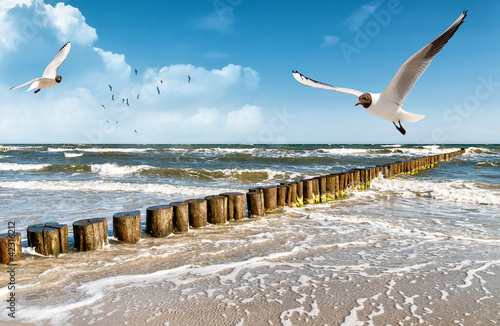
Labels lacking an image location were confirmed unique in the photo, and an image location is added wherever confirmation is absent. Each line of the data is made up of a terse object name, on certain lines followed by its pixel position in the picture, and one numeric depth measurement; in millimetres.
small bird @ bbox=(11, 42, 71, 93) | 2928
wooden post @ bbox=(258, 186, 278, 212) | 6613
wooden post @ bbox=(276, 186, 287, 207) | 6965
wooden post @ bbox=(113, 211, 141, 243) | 4574
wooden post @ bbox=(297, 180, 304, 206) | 7340
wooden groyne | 4020
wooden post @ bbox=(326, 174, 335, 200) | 8164
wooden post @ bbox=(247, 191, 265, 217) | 6285
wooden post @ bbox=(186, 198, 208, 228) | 5391
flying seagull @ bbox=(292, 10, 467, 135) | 1628
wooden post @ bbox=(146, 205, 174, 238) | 4898
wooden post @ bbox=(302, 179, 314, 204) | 7556
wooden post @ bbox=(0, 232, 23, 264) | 3721
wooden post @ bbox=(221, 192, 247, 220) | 5906
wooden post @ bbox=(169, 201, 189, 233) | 5109
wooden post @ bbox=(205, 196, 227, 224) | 5617
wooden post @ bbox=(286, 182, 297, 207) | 7090
